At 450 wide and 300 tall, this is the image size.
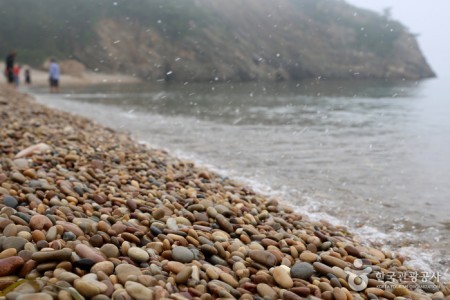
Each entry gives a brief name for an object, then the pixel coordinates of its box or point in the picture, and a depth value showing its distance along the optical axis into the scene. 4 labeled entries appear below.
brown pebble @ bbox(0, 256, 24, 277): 2.41
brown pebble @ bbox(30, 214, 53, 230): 3.03
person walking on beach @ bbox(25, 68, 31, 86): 31.75
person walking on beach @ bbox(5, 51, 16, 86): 23.88
